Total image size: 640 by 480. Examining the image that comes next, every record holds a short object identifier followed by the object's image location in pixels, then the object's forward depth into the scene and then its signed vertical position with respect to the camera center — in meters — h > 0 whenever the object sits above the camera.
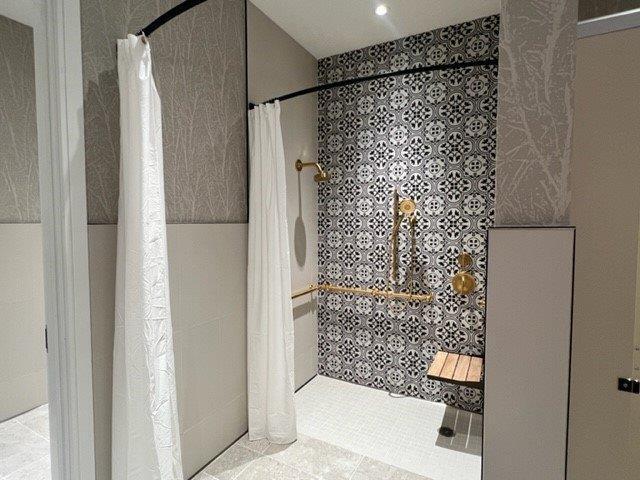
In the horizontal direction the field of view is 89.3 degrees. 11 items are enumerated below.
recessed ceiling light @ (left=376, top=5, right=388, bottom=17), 2.01 +1.32
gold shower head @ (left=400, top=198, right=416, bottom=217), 2.36 +0.11
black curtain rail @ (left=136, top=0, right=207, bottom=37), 1.12 +0.73
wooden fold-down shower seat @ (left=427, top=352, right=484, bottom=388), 1.89 -0.94
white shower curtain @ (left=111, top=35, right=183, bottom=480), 1.17 -0.26
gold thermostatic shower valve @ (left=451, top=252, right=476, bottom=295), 2.19 -0.40
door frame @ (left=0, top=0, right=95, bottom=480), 1.08 -0.03
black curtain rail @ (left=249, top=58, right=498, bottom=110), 1.52 +0.75
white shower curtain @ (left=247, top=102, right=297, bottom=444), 1.87 -0.40
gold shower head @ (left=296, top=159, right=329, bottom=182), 2.42 +0.39
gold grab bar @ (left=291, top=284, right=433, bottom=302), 2.41 -0.57
